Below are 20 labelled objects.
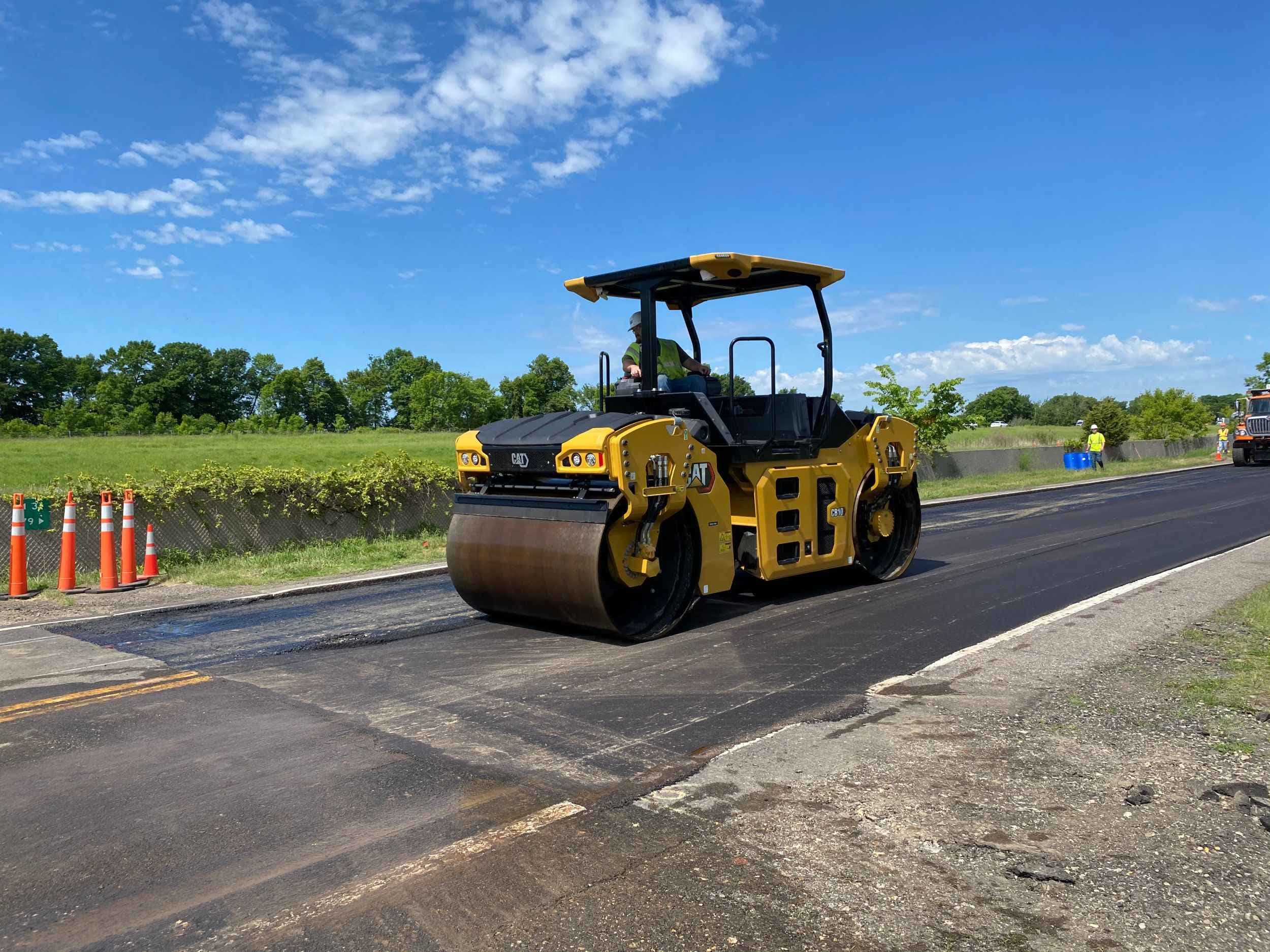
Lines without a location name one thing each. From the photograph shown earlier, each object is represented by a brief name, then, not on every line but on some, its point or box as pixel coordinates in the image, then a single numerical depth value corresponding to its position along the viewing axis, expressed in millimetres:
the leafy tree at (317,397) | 130375
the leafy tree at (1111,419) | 41438
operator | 7926
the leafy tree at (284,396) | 127312
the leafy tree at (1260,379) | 55875
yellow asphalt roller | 6648
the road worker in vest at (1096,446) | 32312
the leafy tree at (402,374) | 134500
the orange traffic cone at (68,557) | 9258
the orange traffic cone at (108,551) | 9289
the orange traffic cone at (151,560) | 9922
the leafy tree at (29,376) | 105000
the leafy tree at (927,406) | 25062
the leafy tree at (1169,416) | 46219
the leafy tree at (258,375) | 129875
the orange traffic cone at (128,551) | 9633
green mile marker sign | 9734
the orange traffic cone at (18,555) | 9023
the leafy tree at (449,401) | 105375
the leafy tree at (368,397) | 135000
